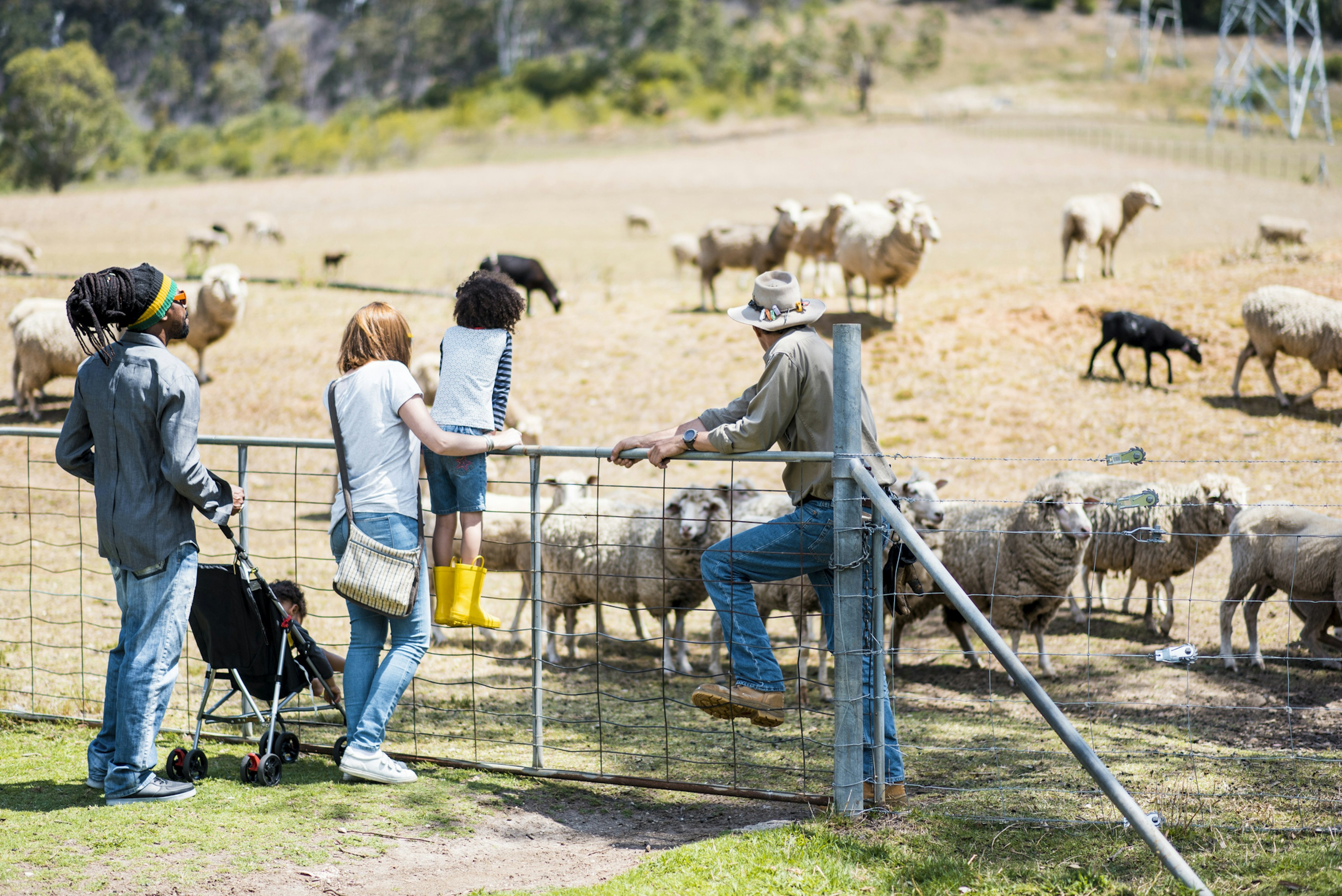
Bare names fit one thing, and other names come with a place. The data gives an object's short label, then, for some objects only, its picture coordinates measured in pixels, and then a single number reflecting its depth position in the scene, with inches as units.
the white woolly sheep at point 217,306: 700.7
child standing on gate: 208.2
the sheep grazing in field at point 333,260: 1012.5
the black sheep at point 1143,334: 612.4
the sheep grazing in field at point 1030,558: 343.9
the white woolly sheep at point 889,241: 698.8
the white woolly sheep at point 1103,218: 813.9
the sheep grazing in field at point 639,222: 1448.1
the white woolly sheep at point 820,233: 795.4
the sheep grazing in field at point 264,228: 1471.5
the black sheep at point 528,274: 819.4
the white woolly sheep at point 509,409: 547.5
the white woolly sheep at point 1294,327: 565.6
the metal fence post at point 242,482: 239.1
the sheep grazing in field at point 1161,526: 372.8
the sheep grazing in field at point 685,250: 941.2
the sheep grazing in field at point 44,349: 642.8
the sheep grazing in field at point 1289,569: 314.7
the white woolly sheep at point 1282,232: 893.8
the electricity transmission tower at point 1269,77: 1974.7
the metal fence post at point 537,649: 227.3
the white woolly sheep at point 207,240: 1233.4
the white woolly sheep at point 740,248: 810.2
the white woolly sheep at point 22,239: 1046.4
